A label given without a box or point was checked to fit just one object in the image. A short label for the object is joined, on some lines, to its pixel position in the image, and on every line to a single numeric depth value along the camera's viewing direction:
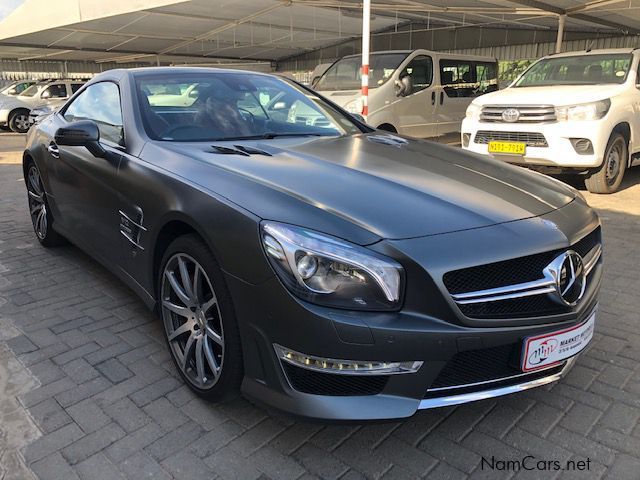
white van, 8.77
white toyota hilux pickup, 6.08
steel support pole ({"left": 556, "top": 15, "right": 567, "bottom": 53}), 11.75
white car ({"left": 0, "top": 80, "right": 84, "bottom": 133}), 16.25
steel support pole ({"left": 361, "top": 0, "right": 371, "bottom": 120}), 7.91
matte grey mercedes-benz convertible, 1.77
